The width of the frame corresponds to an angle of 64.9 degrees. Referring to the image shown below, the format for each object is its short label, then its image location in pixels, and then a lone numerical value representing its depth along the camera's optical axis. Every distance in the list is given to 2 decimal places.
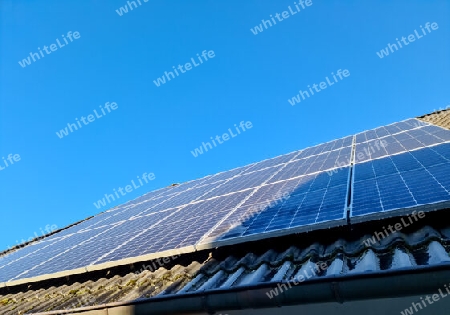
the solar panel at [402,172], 4.08
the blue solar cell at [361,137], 9.76
